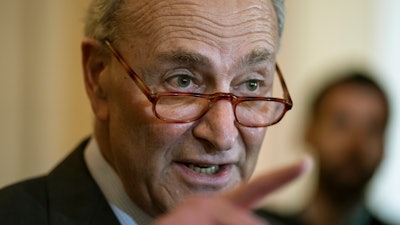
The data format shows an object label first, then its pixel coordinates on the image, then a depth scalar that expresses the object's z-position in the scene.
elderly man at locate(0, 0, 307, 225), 0.80
